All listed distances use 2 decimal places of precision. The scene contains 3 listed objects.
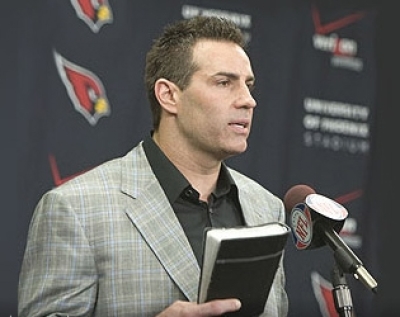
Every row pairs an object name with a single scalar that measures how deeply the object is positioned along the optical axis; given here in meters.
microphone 4.69
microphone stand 4.66
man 4.84
